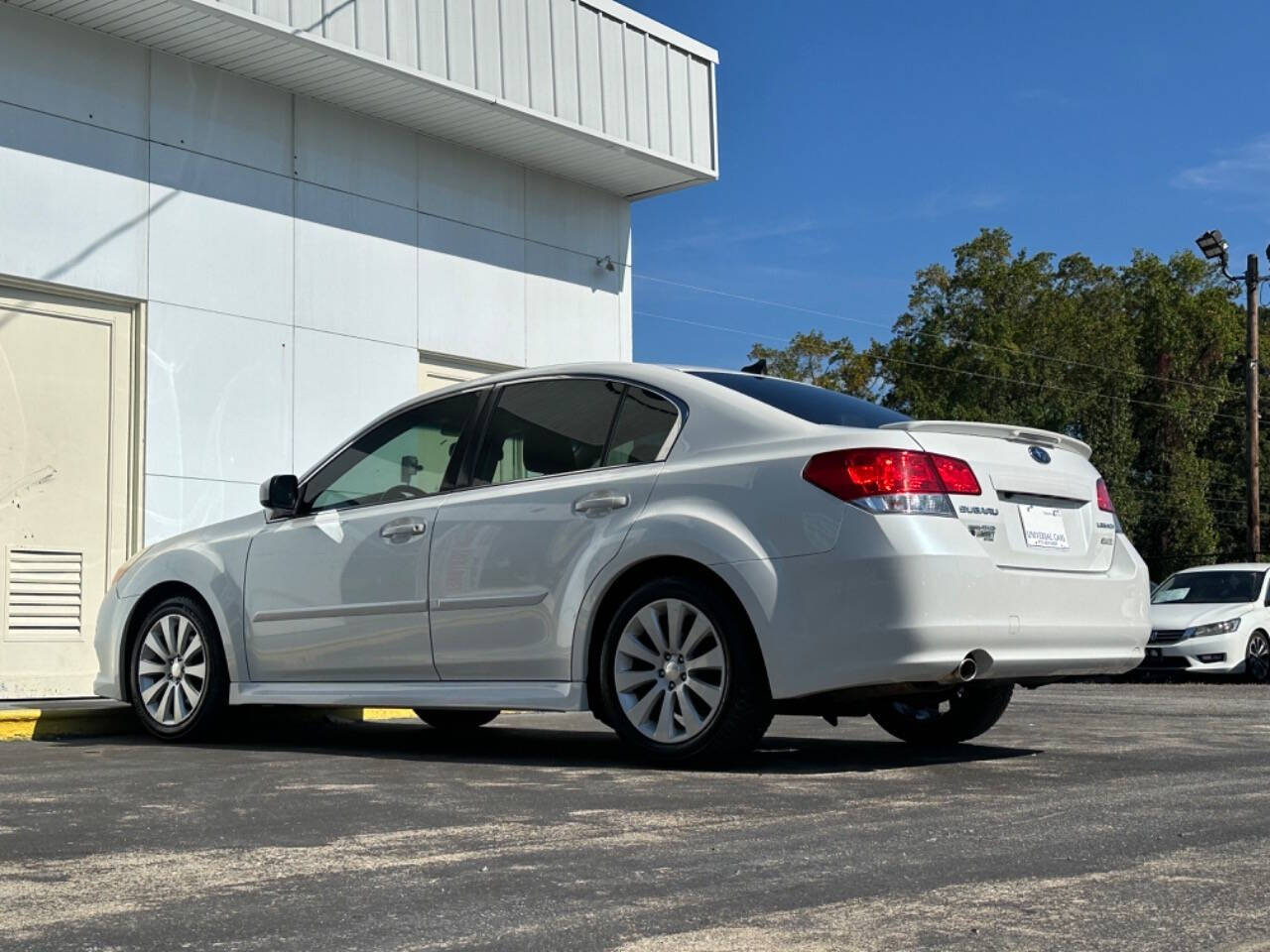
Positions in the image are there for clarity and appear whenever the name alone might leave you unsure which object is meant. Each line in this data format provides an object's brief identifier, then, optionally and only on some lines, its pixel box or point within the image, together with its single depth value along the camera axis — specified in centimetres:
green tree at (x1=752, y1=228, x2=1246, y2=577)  6212
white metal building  1145
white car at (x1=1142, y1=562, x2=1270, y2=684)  1769
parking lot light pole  3189
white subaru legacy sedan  595
